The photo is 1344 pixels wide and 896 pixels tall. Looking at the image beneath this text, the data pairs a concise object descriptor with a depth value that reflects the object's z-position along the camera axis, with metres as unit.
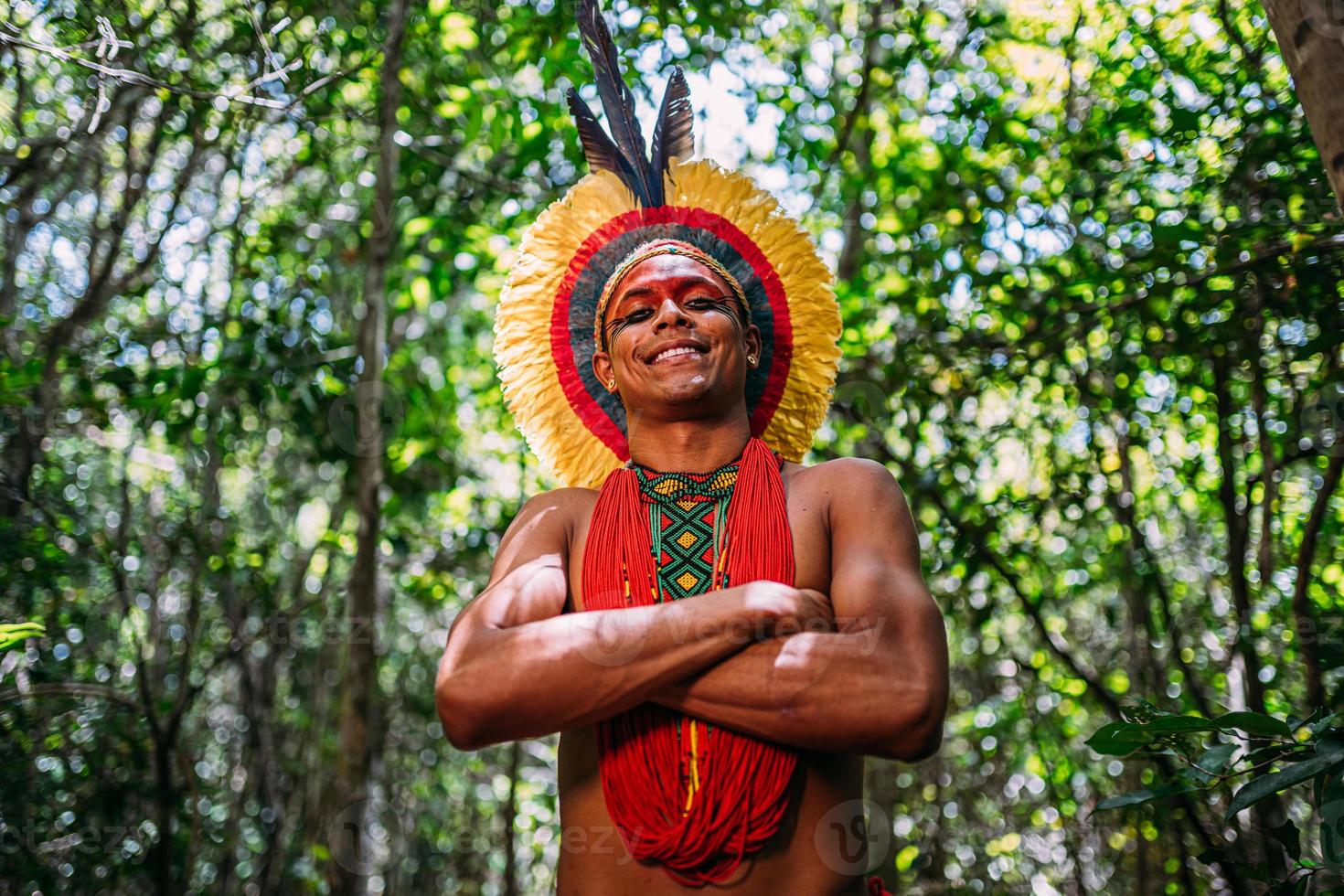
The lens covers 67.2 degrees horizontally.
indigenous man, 2.01
